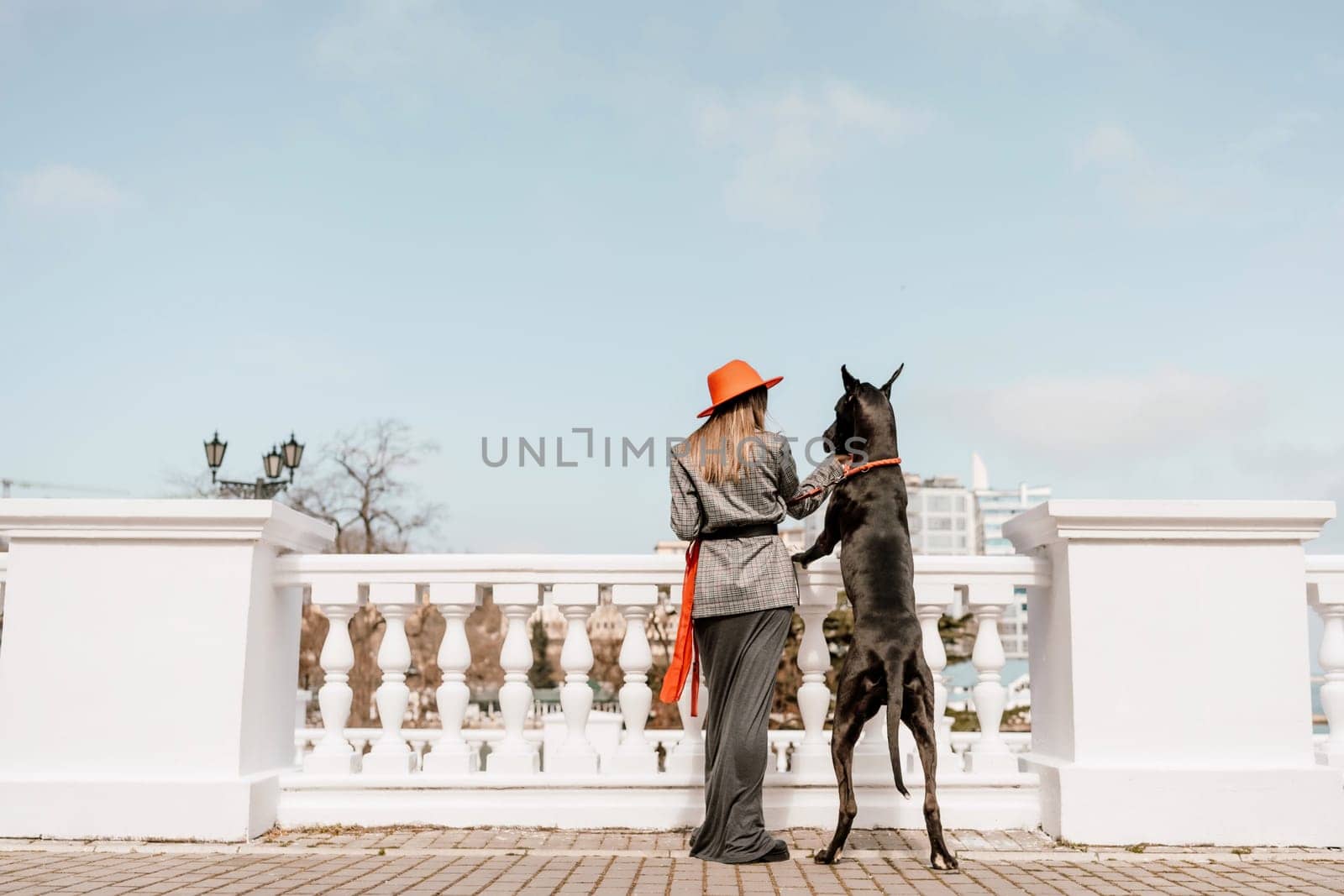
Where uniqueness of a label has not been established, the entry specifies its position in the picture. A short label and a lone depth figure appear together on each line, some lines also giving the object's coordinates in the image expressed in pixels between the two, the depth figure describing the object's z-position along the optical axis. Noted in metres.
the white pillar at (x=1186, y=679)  5.02
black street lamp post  19.59
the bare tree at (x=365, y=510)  33.84
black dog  4.51
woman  4.72
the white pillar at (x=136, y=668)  5.07
